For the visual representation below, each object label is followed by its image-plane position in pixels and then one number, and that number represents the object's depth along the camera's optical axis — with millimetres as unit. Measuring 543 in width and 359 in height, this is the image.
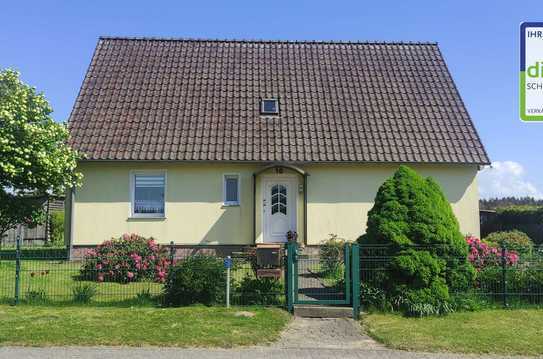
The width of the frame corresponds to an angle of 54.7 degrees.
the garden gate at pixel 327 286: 9383
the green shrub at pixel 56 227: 24750
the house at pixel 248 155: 15812
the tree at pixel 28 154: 14008
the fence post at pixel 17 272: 9742
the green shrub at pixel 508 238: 14977
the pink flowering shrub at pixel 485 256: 10531
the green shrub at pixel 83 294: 9781
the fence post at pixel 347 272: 9399
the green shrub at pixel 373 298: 9485
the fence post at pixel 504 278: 9821
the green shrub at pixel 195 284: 9570
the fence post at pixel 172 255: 10033
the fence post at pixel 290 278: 9391
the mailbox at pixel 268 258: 10047
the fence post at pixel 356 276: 9234
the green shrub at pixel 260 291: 9758
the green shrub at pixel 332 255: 11855
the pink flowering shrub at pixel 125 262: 11547
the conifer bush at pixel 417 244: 9375
